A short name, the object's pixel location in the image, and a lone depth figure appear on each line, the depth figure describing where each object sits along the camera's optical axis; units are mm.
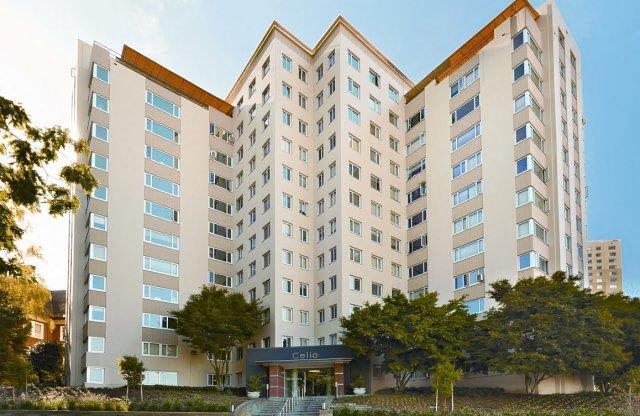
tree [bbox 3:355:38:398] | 44719
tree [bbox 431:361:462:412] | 40341
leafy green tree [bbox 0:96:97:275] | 15641
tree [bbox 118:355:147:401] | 46781
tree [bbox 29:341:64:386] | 64688
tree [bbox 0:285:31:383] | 51656
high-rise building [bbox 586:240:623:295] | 180750
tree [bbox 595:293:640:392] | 47656
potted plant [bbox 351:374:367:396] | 50038
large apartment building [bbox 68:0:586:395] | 53844
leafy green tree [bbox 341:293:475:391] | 47281
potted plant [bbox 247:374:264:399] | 51375
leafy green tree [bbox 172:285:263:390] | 53031
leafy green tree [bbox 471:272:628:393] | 42906
